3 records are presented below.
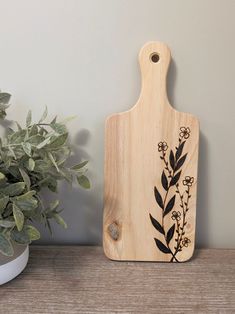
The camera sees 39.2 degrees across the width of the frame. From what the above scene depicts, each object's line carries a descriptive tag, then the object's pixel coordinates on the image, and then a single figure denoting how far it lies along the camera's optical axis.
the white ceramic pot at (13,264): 0.59
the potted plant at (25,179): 0.54
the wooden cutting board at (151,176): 0.68
